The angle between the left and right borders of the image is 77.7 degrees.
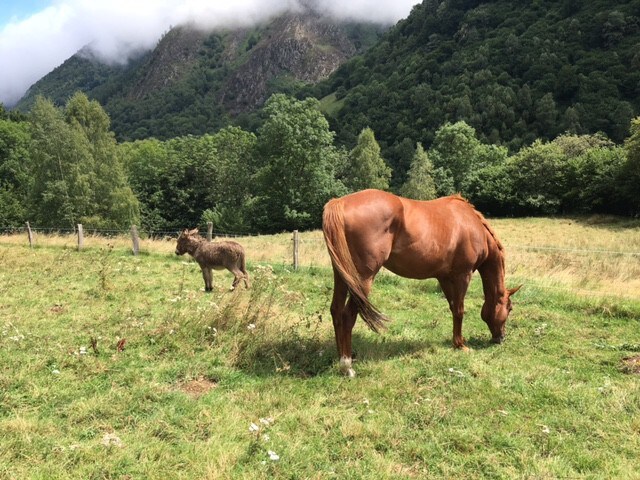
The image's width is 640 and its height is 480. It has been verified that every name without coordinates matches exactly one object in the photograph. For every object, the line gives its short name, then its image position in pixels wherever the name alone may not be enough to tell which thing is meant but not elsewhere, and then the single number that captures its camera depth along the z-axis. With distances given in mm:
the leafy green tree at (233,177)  46625
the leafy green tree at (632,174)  35562
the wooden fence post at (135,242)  14998
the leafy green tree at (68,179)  31094
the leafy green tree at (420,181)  47906
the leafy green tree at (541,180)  41312
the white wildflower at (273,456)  3148
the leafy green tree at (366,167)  53719
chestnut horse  5164
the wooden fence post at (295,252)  12656
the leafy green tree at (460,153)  57016
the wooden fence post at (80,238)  15898
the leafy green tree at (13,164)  40094
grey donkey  9609
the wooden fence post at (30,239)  16969
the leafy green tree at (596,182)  37812
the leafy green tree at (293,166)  40656
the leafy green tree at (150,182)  48656
